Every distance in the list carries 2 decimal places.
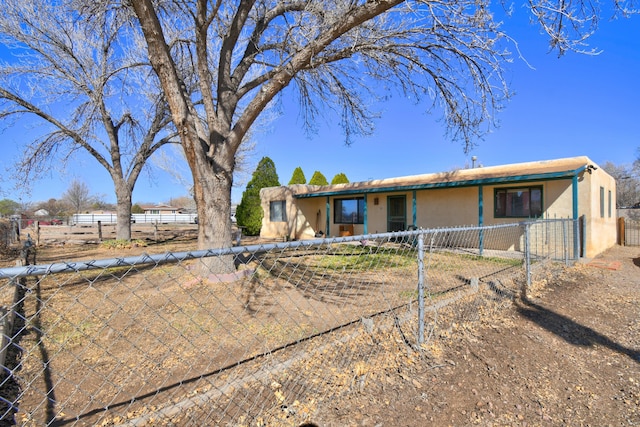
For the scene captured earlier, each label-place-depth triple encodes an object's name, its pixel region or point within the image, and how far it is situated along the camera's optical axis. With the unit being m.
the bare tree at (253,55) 4.89
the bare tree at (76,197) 52.69
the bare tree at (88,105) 9.13
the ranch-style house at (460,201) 9.62
